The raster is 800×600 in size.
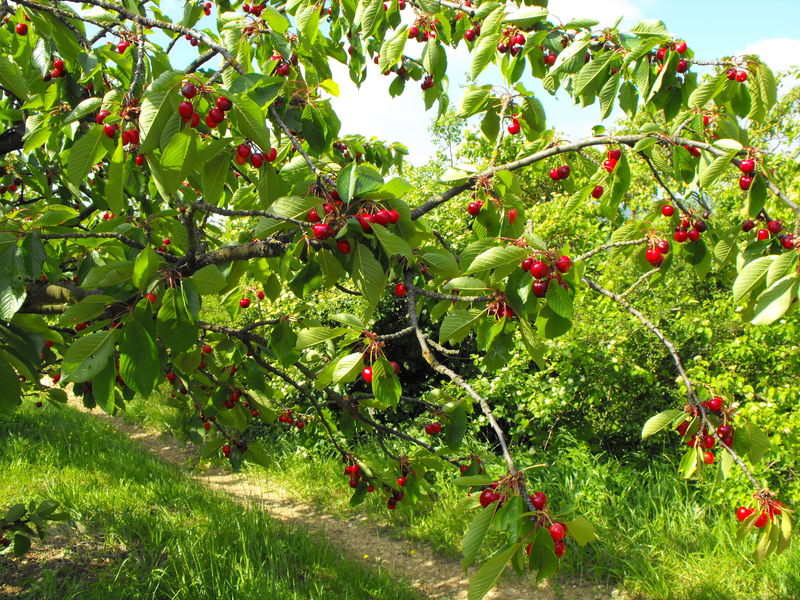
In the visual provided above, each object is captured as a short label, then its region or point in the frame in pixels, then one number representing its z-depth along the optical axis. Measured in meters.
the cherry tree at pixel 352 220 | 1.22
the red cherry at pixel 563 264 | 1.28
